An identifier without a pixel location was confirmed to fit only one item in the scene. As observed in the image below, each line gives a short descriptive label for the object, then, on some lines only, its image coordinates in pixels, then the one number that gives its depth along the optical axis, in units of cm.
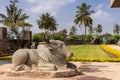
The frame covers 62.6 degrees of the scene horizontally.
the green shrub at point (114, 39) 2193
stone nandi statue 311
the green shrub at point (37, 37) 1203
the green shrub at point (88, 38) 2206
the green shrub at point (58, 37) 1579
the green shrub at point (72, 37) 2121
